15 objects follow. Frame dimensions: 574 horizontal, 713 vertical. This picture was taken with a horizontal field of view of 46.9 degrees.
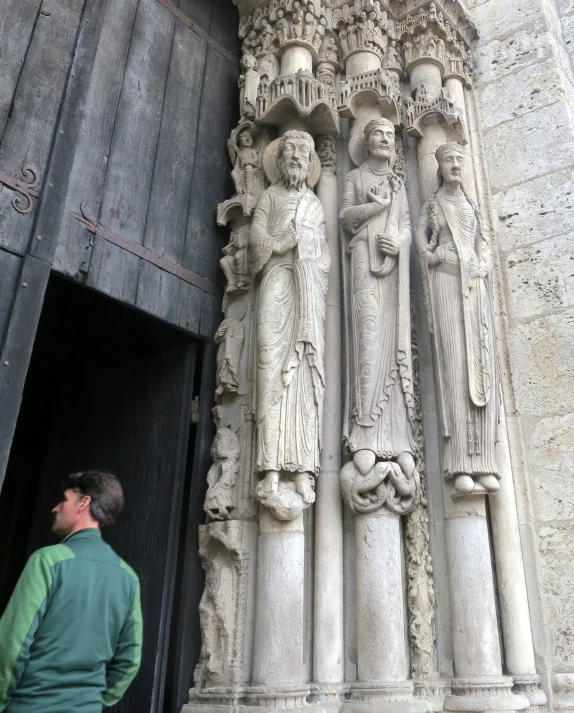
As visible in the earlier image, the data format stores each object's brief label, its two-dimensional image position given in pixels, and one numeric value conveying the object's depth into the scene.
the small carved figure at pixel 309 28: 3.61
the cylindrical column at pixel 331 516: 2.52
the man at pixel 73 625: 1.40
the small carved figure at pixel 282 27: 3.61
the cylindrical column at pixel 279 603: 2.37
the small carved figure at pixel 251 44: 3.79
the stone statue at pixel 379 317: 2.71
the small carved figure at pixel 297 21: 3.59
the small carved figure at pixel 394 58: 3.76
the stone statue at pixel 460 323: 2.72
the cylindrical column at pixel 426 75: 3.67
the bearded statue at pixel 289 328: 2.59
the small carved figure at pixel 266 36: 3.70
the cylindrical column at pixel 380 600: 2.43
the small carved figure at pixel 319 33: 3.64
